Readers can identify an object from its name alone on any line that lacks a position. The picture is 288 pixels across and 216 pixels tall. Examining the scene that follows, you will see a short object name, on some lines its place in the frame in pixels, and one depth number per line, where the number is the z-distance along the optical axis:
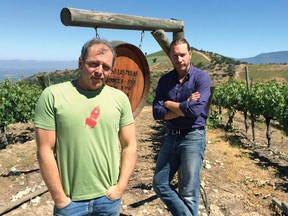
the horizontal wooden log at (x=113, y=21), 2.75
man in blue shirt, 2.95
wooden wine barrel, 3.12
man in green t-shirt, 1.73
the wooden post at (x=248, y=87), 10.43
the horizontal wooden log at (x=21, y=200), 4.05
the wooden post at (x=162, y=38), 3.67
